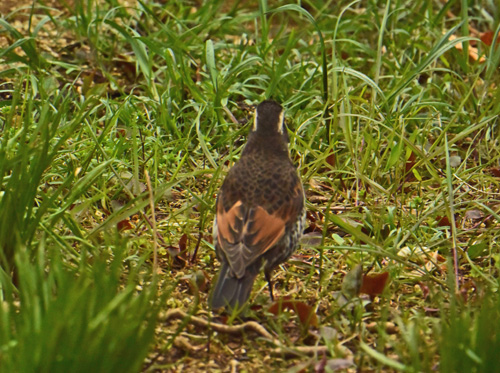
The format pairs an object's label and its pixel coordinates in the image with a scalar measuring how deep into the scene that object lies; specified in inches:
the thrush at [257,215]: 283.7
